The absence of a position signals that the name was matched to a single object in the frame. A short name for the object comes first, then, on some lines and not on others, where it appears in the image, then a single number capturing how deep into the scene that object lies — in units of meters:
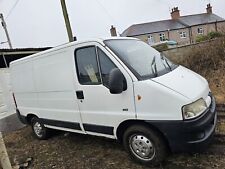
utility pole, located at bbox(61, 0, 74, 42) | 7.72
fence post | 2.60
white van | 2.47
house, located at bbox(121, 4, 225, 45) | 30.43
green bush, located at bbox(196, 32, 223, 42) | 6.62
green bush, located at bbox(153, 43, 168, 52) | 8.93
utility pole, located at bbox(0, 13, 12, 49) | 16.24
